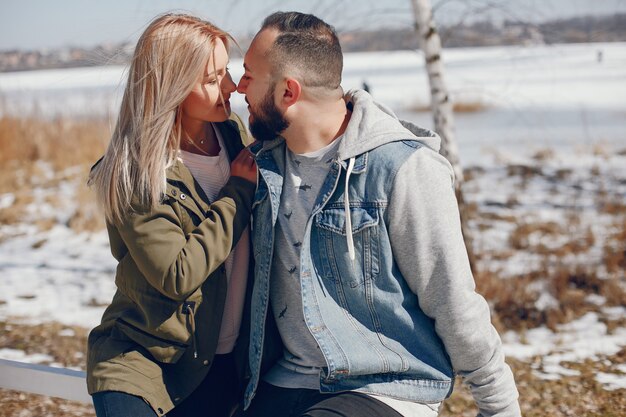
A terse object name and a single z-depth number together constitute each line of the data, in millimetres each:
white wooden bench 2715
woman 2066
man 2004
